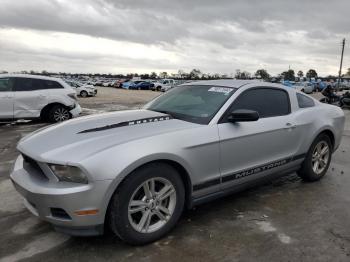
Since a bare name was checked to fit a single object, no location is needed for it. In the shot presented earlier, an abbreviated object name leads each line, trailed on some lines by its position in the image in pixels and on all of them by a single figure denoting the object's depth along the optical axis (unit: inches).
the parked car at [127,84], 2141.5
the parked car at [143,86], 2074.8
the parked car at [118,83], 2365.7
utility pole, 2287.2
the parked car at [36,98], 430.9
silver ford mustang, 123.6
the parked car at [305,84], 1846.7
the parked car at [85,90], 1230.3
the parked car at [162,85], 1955.6
